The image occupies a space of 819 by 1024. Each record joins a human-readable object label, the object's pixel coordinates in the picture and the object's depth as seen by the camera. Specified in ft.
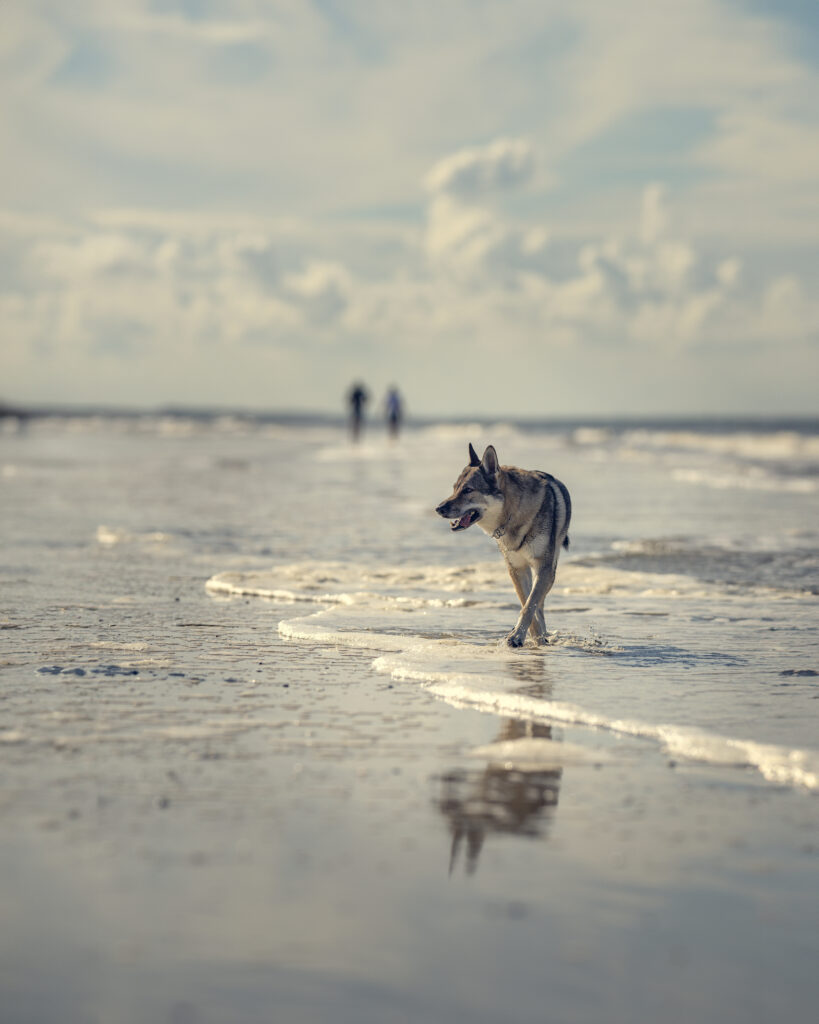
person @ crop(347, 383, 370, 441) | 140.97
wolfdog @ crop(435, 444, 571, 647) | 25.44
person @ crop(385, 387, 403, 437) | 153.58
